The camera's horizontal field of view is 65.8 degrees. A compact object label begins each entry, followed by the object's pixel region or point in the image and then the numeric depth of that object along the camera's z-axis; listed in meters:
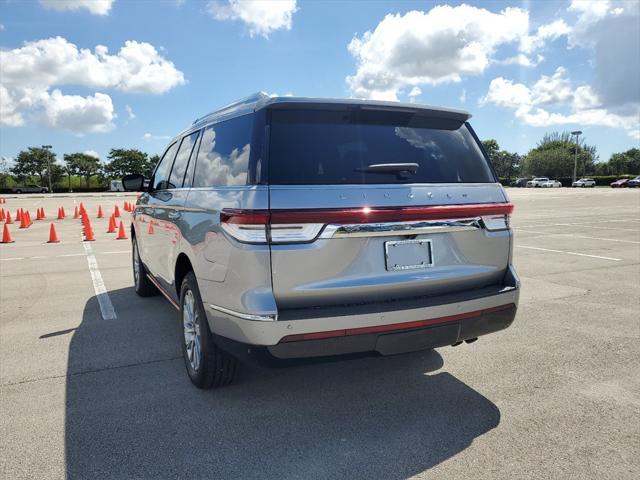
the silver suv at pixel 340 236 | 2.74
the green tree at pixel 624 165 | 106.19
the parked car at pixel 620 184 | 73.50
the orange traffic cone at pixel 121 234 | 13.20
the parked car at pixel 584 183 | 83.25
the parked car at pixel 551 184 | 82.75
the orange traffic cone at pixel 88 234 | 12.80
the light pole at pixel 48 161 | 80.76
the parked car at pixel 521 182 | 92.25
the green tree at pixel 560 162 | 101.38
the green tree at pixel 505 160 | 134.00
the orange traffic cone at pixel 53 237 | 12.36
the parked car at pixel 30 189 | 77.28
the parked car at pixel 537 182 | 83.36
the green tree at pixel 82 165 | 92.94
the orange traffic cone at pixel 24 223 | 16.38
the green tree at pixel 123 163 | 98.38
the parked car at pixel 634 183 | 70.94
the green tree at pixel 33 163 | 85.19
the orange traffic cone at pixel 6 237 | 12.38
